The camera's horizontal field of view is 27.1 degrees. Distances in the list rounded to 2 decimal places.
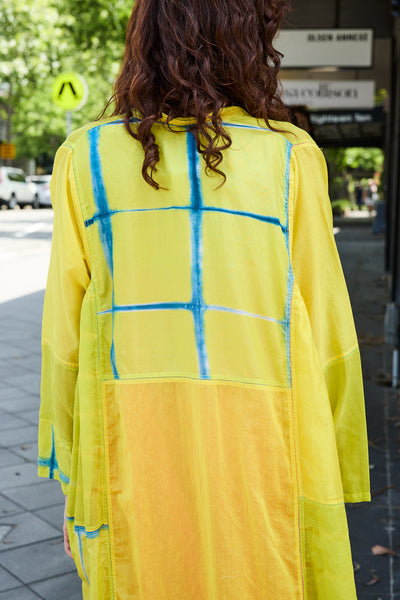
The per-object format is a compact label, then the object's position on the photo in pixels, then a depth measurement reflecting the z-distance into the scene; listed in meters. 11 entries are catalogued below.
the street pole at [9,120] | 44.50
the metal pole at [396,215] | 8.00
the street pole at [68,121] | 12.51
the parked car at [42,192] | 37.94
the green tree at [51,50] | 16.93
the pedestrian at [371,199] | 40.72
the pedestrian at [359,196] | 50.80
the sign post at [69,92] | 13.43
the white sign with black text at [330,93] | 10.53
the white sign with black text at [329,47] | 8.56
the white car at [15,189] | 35.34
